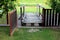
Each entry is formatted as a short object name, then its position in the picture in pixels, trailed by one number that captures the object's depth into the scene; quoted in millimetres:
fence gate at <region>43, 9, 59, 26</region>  4187
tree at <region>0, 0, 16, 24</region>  3466
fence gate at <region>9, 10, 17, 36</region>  3296
